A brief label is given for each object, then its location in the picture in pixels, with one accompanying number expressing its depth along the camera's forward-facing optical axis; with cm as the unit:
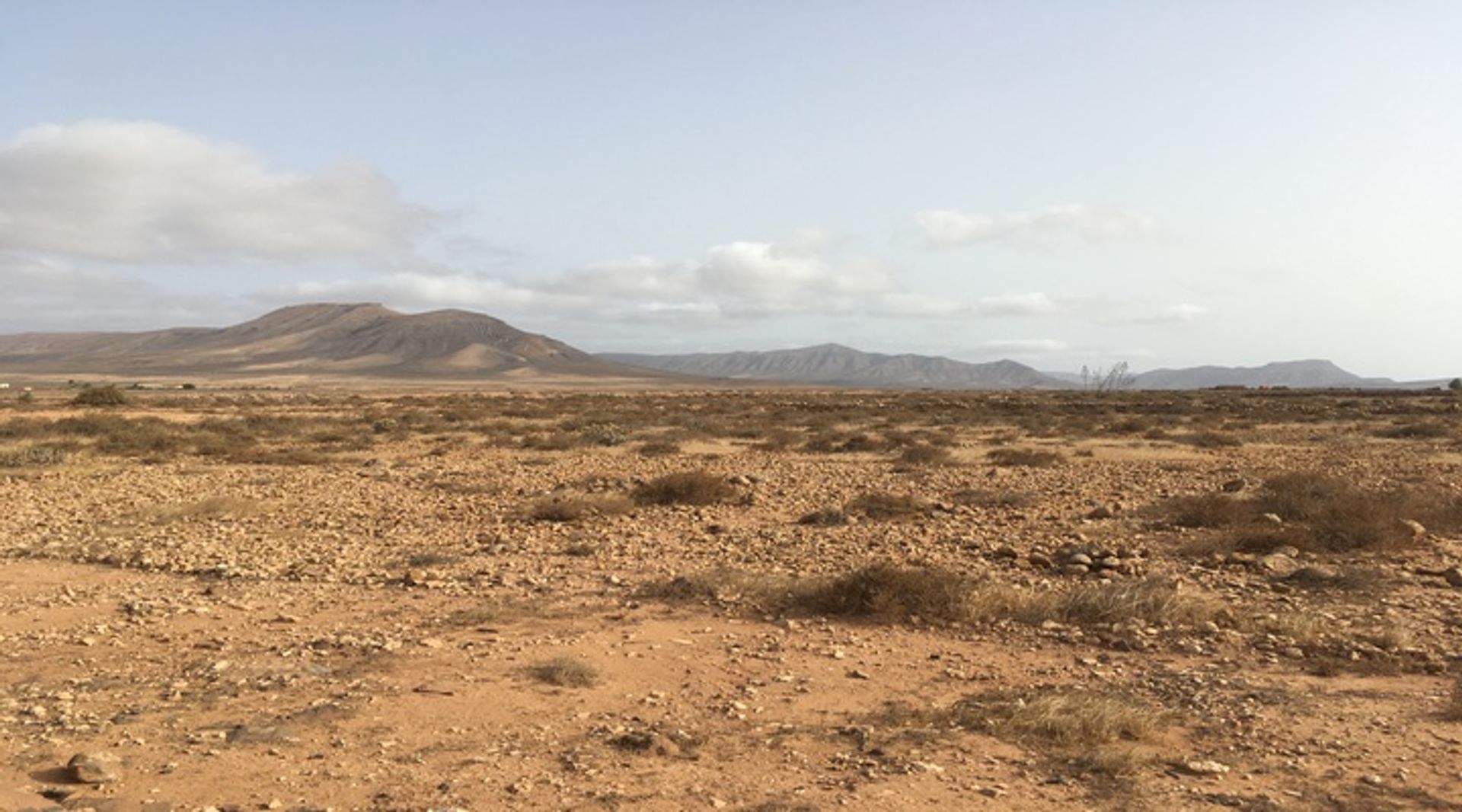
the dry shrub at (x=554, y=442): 2433
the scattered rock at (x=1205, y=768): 480
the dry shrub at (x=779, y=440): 2469
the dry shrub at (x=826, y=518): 1220
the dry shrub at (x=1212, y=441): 2466
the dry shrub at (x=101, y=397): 4181
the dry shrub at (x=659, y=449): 2314
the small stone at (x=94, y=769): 457
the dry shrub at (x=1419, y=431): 2753
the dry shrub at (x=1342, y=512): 1016
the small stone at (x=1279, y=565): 910
